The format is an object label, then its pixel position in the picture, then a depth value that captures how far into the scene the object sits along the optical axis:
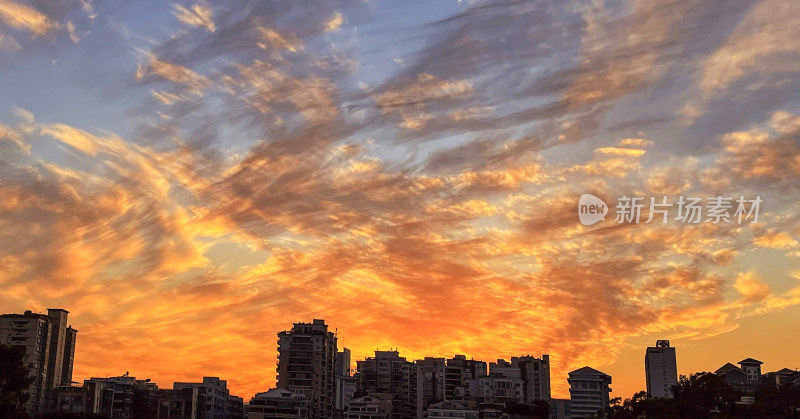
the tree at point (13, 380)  86.75
